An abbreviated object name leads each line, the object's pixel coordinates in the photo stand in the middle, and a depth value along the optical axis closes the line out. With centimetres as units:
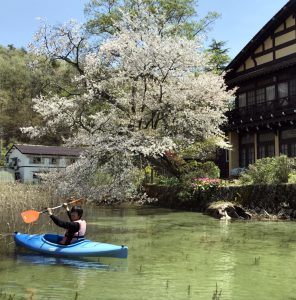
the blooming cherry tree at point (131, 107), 1953
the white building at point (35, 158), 5209
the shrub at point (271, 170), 1994
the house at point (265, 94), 2625
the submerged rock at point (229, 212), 1968
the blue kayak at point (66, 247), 1000
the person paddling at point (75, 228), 1059
